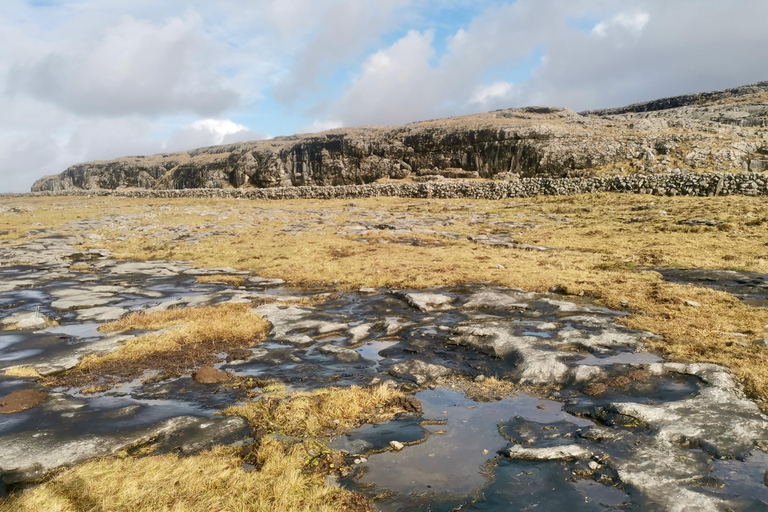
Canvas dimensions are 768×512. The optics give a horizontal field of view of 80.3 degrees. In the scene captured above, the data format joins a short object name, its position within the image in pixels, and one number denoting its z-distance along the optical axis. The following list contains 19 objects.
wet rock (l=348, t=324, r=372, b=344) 13.59
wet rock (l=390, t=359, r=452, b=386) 10.69
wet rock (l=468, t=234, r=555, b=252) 27.40
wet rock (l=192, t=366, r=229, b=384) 10.52
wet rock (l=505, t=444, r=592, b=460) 7.17
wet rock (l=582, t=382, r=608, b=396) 9.41
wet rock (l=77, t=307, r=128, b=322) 15.58
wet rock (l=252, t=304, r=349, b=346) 13.66
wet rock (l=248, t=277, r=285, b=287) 21.34
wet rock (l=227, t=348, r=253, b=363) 11.94
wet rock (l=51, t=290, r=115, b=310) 17.31
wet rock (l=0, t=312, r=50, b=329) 14.77
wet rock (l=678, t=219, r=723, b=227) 28.84
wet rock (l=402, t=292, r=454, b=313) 16.41
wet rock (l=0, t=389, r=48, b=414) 8.86
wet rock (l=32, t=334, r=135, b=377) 10.98
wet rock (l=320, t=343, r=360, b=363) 11.98
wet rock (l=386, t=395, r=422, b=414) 9.12
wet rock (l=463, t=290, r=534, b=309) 16.24
